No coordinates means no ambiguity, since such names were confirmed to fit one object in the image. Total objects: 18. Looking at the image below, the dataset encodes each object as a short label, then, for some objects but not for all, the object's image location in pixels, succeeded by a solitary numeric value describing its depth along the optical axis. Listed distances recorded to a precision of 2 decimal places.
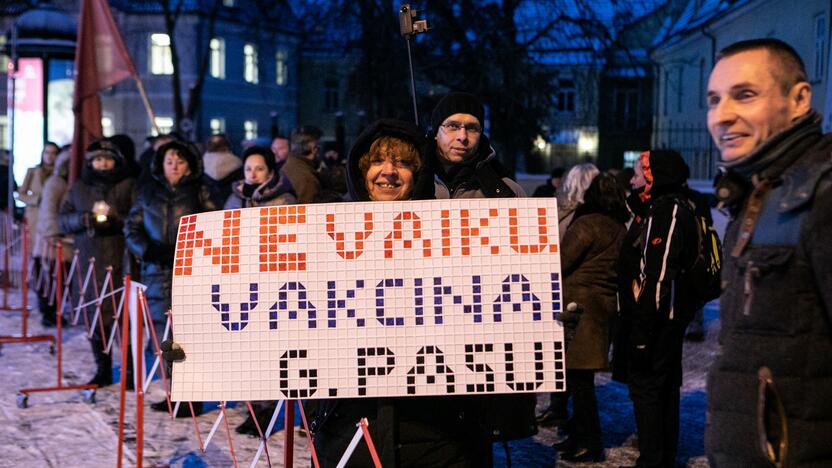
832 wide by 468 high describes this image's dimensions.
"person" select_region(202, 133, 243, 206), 9.88
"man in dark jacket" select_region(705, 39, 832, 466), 2.50
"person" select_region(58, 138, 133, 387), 9.41
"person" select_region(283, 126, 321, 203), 9.49
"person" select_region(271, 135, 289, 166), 11.65
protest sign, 3.14
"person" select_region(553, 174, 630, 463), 7.11
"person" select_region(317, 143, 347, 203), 9.45
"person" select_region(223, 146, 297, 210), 7.67
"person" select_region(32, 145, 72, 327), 12.21
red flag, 12.40
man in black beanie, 5.57
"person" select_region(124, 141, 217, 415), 8.16
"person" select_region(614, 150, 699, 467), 6.29
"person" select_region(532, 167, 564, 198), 13.63
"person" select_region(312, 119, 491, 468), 3.40
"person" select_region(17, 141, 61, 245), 15.27
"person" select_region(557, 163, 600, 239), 7.53
